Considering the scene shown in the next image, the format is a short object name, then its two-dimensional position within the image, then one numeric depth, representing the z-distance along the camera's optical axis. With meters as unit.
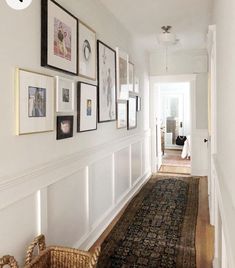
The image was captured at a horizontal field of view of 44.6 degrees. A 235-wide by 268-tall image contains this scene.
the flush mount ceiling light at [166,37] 3.91
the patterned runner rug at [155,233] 2.47
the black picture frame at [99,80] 2.82
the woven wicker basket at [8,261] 1.39
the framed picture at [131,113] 3.99
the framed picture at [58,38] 1.88
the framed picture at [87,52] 2.43
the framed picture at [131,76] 4.04
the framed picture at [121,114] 3.52
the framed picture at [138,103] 4.54
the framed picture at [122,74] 3.48
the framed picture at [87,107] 2.42
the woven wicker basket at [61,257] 1.70
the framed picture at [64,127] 2.08
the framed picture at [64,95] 2.05
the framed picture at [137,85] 4.47
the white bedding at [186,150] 7.52
